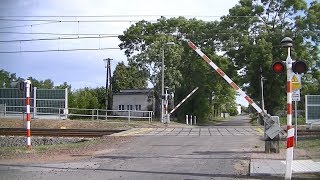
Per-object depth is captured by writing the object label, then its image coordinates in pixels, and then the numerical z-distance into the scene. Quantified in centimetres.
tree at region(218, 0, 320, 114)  4528
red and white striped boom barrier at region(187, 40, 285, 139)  1519
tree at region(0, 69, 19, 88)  6766
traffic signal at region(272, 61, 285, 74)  1163
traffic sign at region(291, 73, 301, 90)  1598
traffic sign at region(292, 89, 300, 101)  1707
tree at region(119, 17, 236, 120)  4891
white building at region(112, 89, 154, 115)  5894
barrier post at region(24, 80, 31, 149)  1773
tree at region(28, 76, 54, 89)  8462
